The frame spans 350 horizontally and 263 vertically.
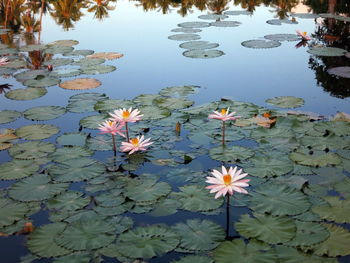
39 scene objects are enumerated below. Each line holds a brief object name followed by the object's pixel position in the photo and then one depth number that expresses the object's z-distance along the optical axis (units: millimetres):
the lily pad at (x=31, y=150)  3382
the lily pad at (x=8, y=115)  4082
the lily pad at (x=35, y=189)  2846
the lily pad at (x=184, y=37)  6966
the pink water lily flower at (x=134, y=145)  3250
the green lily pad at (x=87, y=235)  2348
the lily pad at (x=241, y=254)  2186
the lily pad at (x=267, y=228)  2332
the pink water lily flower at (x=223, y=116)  3348
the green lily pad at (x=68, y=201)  2736
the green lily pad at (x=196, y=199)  2674
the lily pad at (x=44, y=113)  4125
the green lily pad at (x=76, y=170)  3055
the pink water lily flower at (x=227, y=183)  2512
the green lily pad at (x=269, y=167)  3018
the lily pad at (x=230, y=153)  3240
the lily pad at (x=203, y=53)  5934
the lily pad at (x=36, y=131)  3719
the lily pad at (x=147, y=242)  2283
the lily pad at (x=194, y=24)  7973
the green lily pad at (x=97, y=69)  5391
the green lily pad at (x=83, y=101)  4285
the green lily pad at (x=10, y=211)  2623
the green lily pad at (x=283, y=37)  6809
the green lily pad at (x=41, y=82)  4965
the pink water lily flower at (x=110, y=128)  3330
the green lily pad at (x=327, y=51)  5801
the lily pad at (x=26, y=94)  4617
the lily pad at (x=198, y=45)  6367
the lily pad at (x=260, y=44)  6429
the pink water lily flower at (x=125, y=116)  3400
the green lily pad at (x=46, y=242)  2316
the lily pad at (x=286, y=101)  4211
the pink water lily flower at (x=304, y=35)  6656
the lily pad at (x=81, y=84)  4863
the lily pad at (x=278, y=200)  2584
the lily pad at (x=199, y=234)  2322
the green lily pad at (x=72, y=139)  3592
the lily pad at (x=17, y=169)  3117
